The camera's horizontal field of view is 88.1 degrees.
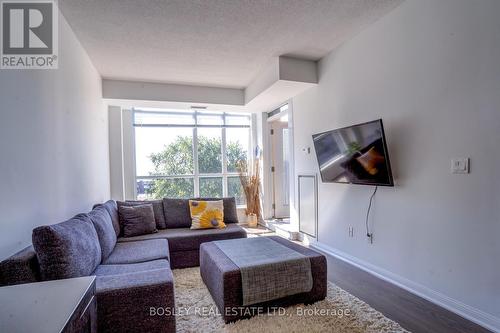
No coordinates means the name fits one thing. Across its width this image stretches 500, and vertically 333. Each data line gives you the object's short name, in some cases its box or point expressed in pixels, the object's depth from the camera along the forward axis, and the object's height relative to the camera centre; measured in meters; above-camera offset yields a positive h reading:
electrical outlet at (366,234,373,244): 2.83 -0.80
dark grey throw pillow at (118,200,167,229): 3.59 -0.54
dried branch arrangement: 5.39 -0.32
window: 5.07 +0.37
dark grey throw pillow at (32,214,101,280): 1.54 -0.49
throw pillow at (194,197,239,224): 3.87 -0.63
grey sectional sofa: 1.53 -0.72
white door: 5.47 +0.02
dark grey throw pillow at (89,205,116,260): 2.35 -0.55
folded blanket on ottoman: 1.97 -0.83
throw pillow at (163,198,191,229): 3.67 -0.61
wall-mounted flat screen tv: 2.42 +0.12
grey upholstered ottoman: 1.96 -0.94
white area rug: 1.85 -1.15
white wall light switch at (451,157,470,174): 1.93 -0.02
